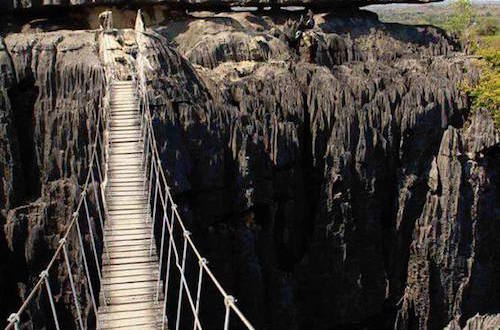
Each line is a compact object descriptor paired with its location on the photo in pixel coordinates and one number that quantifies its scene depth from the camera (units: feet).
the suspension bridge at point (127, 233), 29.48
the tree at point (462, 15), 135.03
